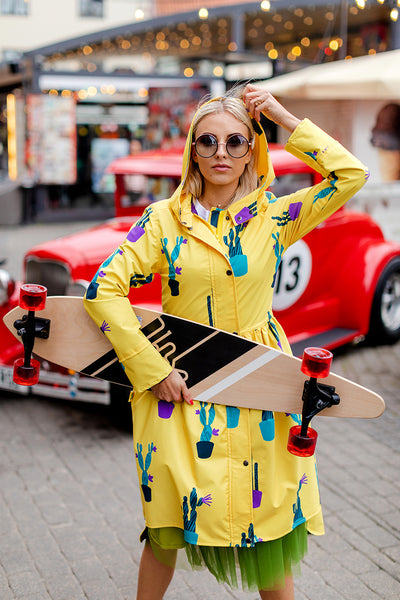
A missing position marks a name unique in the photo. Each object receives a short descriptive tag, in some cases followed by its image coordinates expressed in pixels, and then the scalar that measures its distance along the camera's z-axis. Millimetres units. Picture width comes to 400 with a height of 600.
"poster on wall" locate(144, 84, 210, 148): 14500
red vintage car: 4844
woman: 2162
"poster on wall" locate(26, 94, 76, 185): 14367
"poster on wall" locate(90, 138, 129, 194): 15891
